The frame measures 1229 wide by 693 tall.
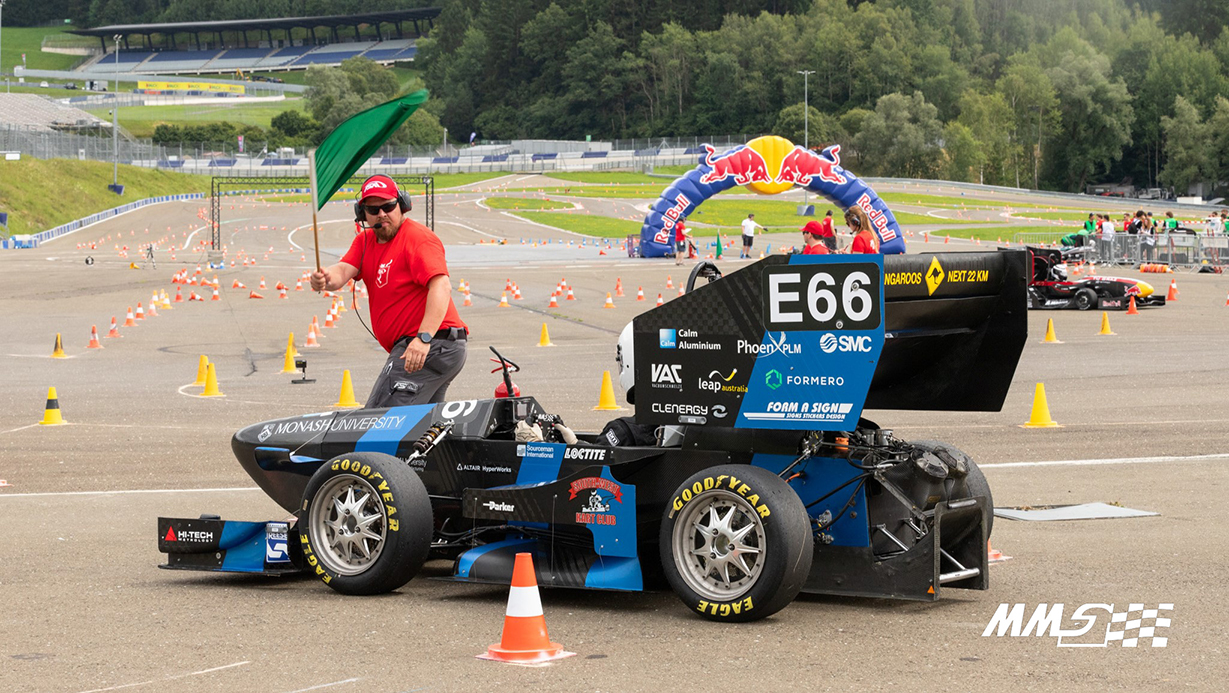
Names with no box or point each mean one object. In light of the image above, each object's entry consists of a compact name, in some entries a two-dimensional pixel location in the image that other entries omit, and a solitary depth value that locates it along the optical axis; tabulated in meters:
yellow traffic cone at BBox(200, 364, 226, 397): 16.03
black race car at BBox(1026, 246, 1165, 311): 27.92
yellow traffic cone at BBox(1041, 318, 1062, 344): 21.95
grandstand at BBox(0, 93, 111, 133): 114.12
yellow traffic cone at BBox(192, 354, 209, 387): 17.08
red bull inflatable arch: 43.22
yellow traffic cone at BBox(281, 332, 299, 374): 18.50
